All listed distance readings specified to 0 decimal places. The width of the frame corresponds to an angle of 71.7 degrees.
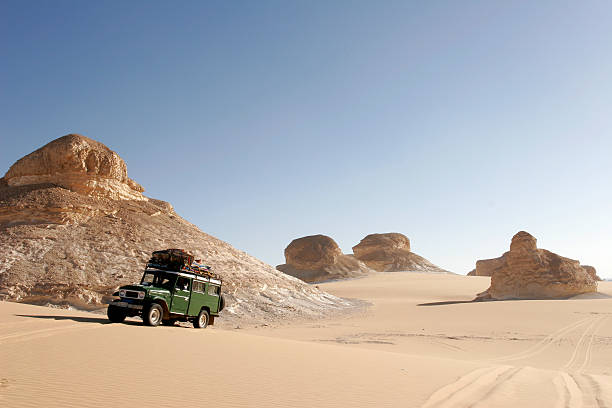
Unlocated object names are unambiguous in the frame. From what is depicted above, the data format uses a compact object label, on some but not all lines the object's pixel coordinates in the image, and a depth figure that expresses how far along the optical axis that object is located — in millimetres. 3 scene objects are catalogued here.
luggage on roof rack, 16178
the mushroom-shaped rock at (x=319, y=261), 72562
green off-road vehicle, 13727
